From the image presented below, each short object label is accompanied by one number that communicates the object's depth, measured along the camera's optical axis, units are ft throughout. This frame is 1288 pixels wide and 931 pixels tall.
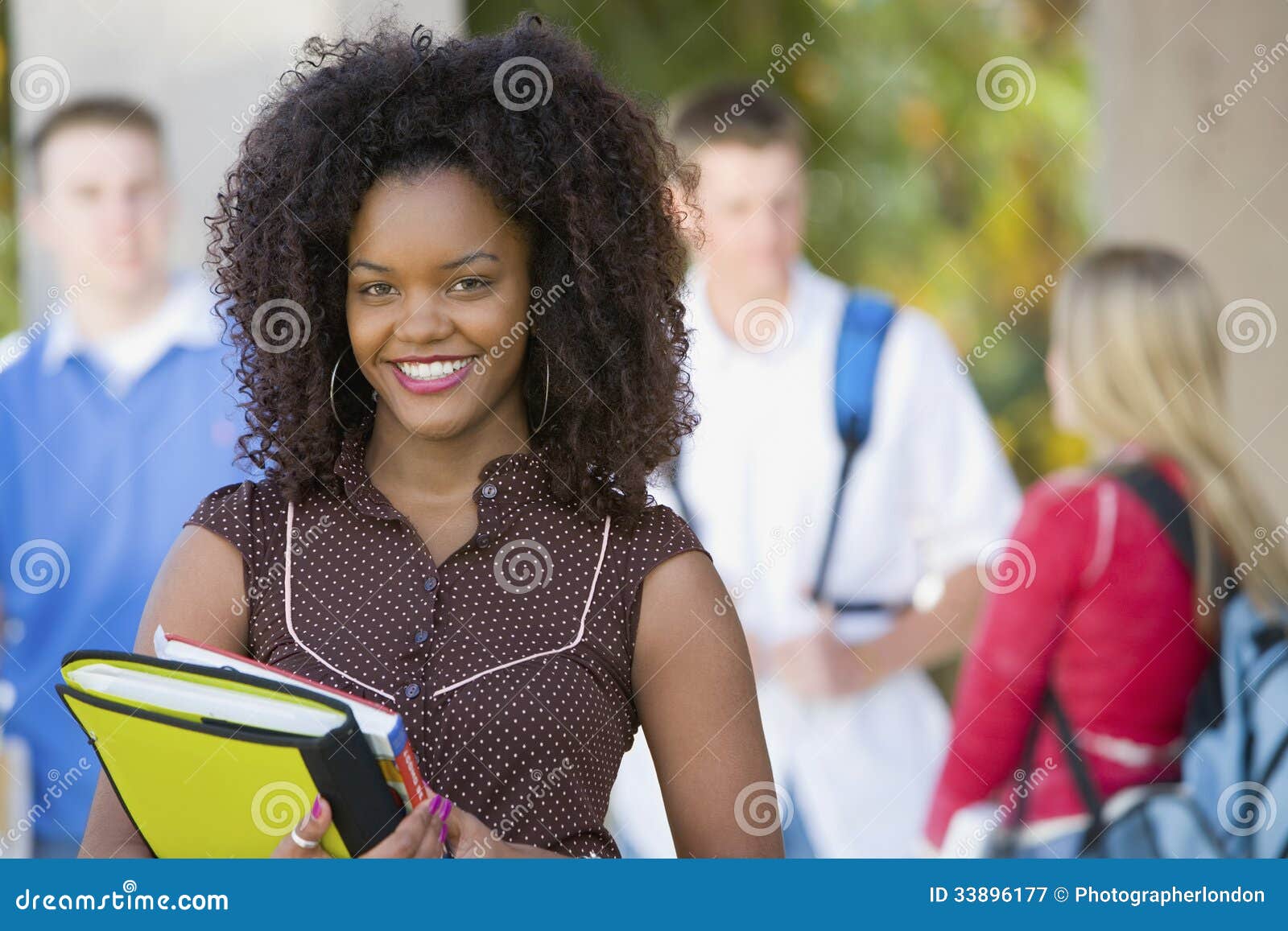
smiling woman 11.03
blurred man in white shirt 25.59
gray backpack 22.40
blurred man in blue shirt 23.93
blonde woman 23.06
